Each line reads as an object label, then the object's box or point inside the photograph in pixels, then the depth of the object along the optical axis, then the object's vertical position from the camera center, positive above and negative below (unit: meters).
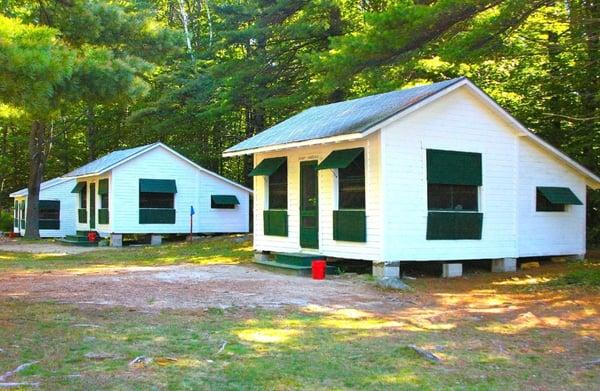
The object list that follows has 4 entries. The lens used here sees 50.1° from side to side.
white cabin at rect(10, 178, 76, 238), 31.41 +0.08
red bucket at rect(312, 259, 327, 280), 13.20 -1.24
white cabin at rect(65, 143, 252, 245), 25.25 +0.59
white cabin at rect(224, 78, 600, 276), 13.10 +0.59
